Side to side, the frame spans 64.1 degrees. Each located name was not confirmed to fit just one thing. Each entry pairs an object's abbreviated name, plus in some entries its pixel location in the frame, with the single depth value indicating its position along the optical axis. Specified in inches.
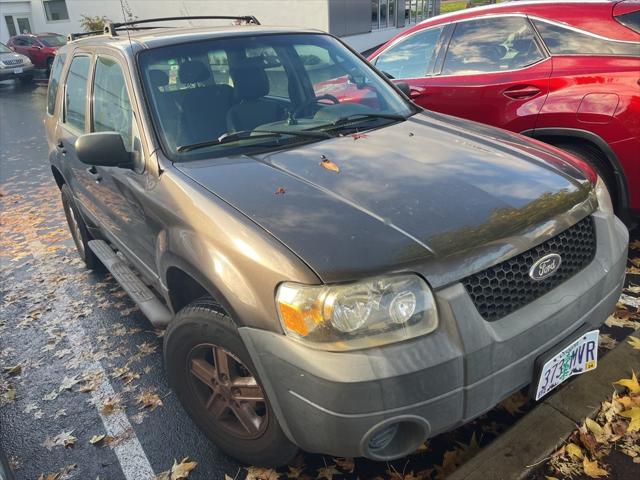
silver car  775.1
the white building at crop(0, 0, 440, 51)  665.0
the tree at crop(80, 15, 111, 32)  893.8
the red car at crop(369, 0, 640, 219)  142.7
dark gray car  68.4
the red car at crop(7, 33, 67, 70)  844.6
